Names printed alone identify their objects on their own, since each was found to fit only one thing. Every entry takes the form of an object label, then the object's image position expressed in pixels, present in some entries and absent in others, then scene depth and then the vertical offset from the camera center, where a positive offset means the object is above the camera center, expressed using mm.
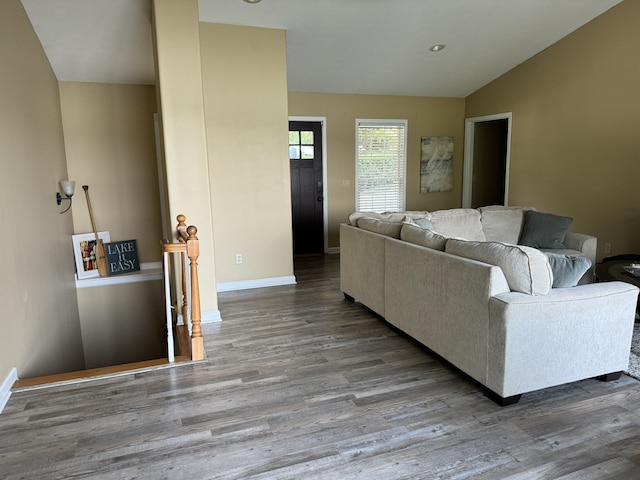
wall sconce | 4492 -93
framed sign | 5137 -909
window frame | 6784 +185
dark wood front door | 6449 -149
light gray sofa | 2426 -849
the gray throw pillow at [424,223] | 3931 -441
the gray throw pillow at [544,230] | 4648 -630
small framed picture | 4996 -827
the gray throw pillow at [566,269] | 2566 -569
